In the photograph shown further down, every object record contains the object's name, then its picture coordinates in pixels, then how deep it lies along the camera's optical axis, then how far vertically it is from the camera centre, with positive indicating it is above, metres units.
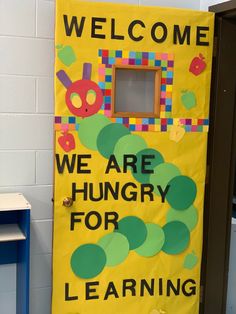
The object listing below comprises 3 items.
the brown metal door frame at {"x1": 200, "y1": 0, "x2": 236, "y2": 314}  2.64 -0.35
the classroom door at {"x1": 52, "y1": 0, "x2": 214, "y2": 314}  2.42 -0.31
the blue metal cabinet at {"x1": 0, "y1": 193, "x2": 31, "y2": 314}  2.23 -0.67
